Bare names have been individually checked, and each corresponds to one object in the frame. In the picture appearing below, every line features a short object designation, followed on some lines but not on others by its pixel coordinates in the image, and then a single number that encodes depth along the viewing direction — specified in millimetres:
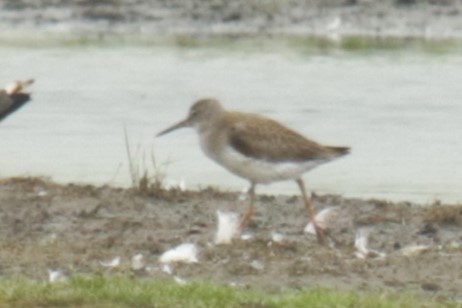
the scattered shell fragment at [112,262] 10387
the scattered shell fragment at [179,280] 9579
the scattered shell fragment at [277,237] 11022
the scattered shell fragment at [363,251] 10812
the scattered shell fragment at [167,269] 10203
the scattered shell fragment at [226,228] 11248
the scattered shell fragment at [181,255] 10523
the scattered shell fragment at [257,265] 10242
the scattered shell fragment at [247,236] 11153
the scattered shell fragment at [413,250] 10820
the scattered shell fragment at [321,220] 11812
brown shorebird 11609
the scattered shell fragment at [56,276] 9625
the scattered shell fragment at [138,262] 10312
